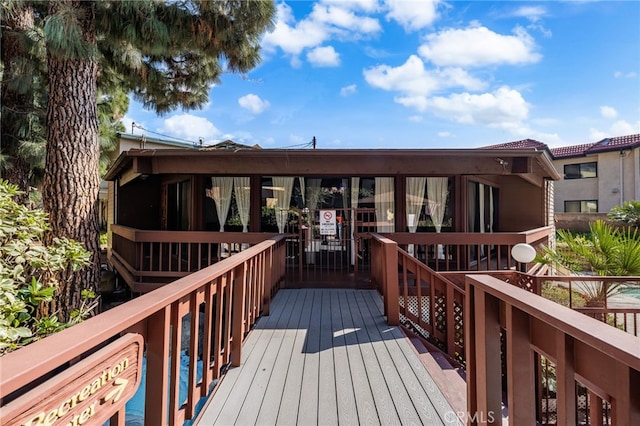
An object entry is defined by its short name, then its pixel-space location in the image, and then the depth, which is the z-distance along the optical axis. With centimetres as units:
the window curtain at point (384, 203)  692
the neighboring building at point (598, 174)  1593
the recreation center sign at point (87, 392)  74
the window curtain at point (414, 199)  695
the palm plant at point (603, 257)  429
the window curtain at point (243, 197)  706
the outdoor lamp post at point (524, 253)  481
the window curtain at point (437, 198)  697
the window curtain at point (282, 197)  700
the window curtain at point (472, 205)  725
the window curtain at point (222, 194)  711
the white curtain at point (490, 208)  878
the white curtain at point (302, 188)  700
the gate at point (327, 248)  546
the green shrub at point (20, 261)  215
